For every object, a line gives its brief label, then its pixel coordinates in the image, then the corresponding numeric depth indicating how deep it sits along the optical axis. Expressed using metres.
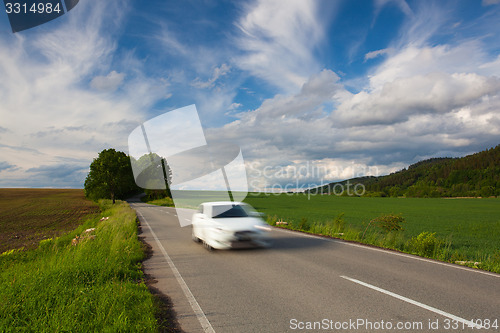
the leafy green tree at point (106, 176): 60.88
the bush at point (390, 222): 12.36
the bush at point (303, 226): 16.75
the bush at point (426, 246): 10.03
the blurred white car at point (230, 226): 9.33
